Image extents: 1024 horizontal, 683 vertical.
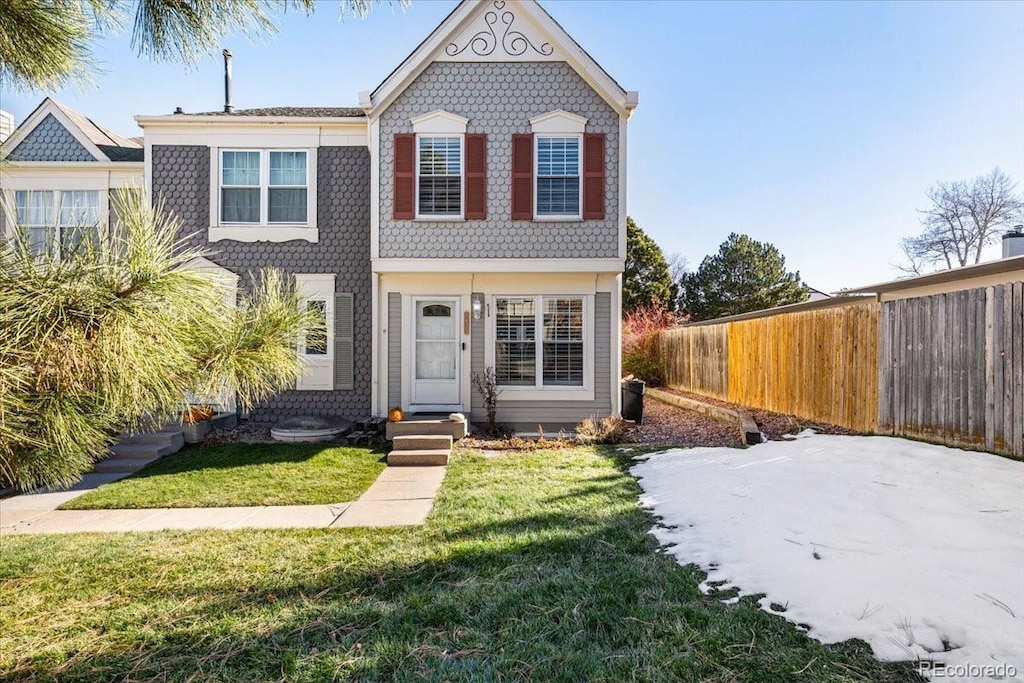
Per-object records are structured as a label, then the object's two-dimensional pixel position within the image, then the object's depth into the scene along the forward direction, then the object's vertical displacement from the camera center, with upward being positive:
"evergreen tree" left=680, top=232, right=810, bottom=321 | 28.28 +3.72
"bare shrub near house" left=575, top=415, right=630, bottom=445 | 8.68 -1.44
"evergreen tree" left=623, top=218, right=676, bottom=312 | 26.03 +3.81
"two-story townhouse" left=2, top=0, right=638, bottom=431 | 9.52 +2.53
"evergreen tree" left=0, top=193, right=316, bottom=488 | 1.45 +0.01
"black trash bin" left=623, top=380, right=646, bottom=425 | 10.27 -1.06
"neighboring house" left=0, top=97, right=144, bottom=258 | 10.34 +3.76
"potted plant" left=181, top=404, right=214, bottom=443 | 8.71 -1.43
